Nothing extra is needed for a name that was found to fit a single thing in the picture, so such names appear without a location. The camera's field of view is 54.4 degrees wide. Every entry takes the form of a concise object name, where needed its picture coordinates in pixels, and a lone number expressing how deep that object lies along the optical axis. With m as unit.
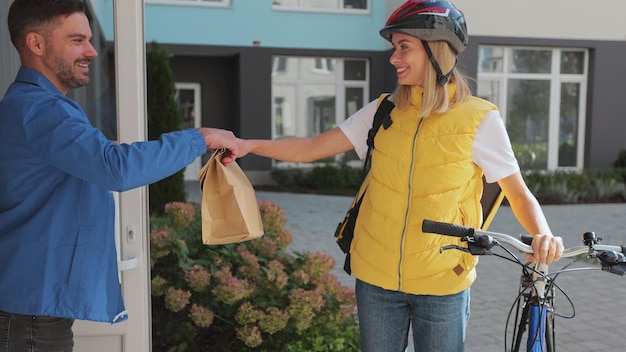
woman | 2.21
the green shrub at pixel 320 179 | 15.70
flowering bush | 3.54
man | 1.77
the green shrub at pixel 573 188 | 13.84
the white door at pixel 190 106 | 17.42
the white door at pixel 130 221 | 2.54
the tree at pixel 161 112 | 7.74
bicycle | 1.88
